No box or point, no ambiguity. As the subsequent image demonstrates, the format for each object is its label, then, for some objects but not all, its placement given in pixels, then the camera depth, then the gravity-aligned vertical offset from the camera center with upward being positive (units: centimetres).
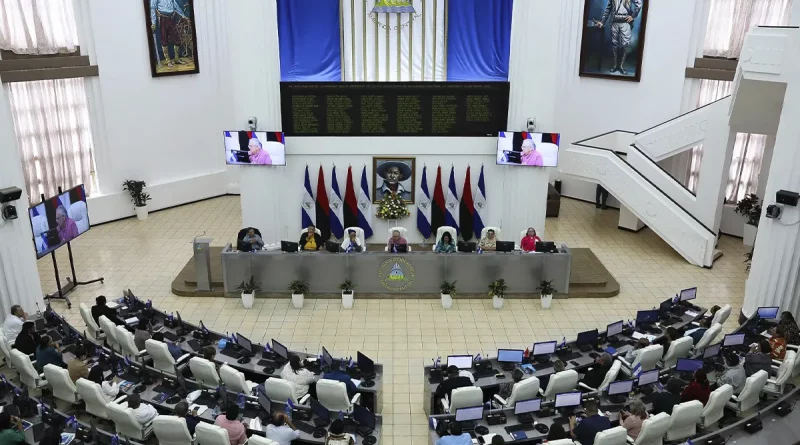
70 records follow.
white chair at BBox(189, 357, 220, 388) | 970 -490
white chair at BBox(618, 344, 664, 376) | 1023 -486
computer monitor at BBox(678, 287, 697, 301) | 1237 -466
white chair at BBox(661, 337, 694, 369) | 1057 -492
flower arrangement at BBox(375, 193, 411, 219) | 1672 -420
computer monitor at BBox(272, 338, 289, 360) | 1043 -488
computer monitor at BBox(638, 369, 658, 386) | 970 -488
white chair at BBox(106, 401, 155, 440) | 869 -510
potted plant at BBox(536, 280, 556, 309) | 1411 -529
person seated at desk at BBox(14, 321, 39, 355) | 1066 -488
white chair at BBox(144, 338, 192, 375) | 1016 -493
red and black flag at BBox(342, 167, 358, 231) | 1666 -418
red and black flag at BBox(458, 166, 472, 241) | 1666 -430
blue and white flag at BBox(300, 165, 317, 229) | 1661 -424
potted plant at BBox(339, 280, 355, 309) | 1411 -538
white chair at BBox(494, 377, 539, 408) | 930 -490
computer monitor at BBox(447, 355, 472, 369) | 1020 -491
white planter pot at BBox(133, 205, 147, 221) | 1969 -521
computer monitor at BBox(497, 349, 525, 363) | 1035 -487
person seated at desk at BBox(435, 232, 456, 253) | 1452 -445
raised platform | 1473 -544
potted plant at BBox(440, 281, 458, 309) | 1410 -532
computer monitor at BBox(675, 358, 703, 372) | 996 -482
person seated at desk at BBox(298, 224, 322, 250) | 1504 -454
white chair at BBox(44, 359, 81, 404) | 951 -502
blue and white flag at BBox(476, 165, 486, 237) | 1672 -434
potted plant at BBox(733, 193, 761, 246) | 1725 -439
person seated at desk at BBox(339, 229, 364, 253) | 1473 -453
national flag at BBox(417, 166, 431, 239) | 1691 -439
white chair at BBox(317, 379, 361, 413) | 916 -496
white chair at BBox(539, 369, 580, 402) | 948 -489
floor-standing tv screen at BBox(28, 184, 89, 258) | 1322 -382
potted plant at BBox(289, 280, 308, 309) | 1405 -533
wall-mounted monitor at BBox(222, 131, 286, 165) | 1580 -261
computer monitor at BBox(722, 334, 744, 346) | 1090 -484
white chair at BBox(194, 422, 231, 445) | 826 -493
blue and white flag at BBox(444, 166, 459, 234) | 1666 -417
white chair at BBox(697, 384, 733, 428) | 901 -493
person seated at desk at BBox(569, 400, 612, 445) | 840 -486
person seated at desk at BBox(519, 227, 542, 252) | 1479 -442
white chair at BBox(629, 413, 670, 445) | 842 -492
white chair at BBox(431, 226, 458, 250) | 1563 -449
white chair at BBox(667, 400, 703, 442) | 870 -497
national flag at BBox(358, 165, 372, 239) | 1673 -431
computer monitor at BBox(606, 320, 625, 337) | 1124 -483
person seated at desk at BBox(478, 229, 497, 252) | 1491 -452
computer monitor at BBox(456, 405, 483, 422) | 888 -498
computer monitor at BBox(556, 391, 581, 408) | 916 -491
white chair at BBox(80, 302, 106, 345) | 1177 -512
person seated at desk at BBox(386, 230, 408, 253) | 1455 -441
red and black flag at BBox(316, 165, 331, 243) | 1653 -428
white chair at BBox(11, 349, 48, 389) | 998 -506
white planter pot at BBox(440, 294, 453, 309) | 1411 -553
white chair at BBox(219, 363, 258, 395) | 952 -489
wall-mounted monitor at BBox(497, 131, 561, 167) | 1574 -254
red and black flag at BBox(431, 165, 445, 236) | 1670 -425
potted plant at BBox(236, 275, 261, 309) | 1404 -535
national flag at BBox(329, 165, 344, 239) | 1688 -456
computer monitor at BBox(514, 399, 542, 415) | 908 -497
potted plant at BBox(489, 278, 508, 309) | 1399 -524
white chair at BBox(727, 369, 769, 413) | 938 -499
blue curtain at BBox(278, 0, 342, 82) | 1573 -3
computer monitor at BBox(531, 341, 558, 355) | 1046 -481
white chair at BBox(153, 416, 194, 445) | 835 -499
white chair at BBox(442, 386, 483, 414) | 915 -492
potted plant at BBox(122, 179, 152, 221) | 1941 -466
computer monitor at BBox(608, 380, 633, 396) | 941 -487
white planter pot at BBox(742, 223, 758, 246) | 1765 -506
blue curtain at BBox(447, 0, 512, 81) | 1598 +3
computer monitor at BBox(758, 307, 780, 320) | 1193 -480
